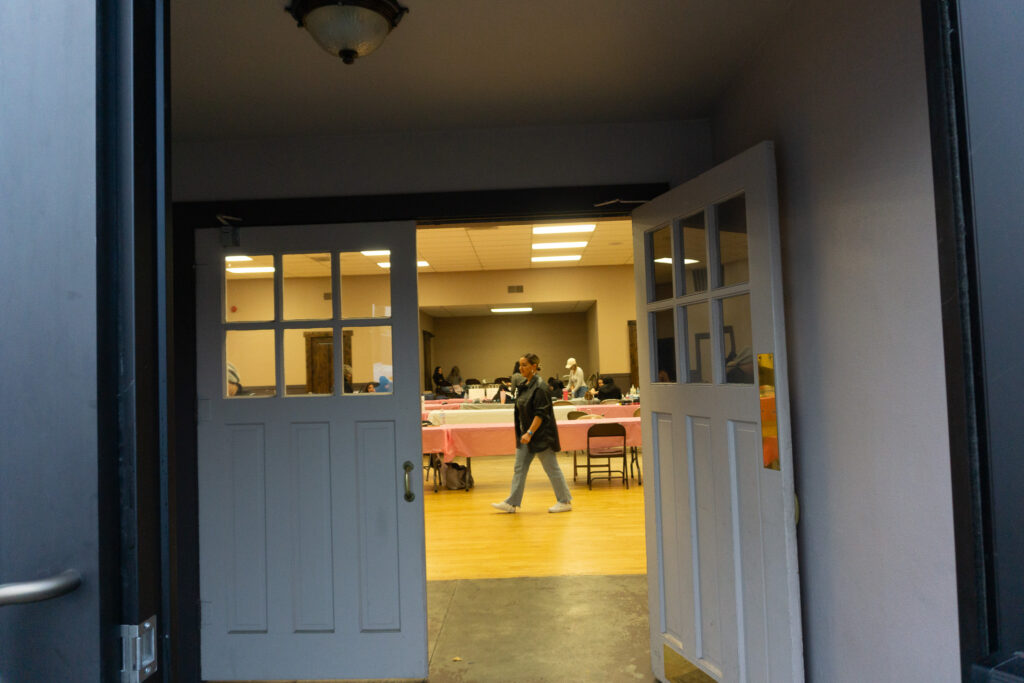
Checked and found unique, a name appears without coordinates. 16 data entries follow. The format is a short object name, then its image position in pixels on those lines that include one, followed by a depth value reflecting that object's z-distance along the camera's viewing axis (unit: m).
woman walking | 7.04
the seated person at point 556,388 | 12.43
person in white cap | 11.72
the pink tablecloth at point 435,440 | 8.05
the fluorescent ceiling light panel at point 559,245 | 11.07
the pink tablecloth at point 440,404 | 10.91
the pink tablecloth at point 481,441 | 8.23
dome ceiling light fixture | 2.09
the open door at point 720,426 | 2.41
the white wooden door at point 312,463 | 3.42
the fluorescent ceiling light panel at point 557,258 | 12.74
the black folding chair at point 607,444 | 8.30
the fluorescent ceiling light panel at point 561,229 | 9.54
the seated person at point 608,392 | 10.59
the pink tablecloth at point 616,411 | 10.07
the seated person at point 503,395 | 11.13
